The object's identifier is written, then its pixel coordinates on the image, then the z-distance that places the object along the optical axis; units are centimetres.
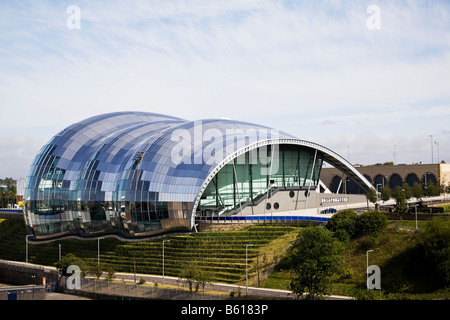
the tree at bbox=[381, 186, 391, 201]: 9588
